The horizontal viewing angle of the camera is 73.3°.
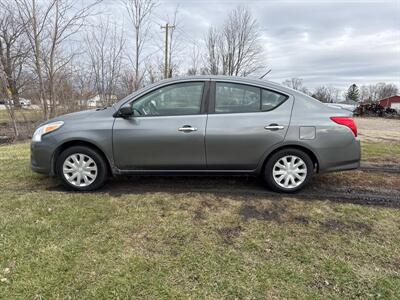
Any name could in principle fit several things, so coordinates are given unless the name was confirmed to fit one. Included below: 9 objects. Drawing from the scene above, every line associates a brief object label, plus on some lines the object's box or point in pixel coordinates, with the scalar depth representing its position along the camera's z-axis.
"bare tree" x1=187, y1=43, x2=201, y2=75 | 20.26
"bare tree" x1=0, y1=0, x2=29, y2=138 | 9.86
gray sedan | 3.64
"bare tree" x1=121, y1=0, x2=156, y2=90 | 13.28
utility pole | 16.00
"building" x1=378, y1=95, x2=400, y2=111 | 50.09
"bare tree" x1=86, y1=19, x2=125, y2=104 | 13.89
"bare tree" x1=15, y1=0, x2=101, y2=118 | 9.88
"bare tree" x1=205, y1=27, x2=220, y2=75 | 25.81
